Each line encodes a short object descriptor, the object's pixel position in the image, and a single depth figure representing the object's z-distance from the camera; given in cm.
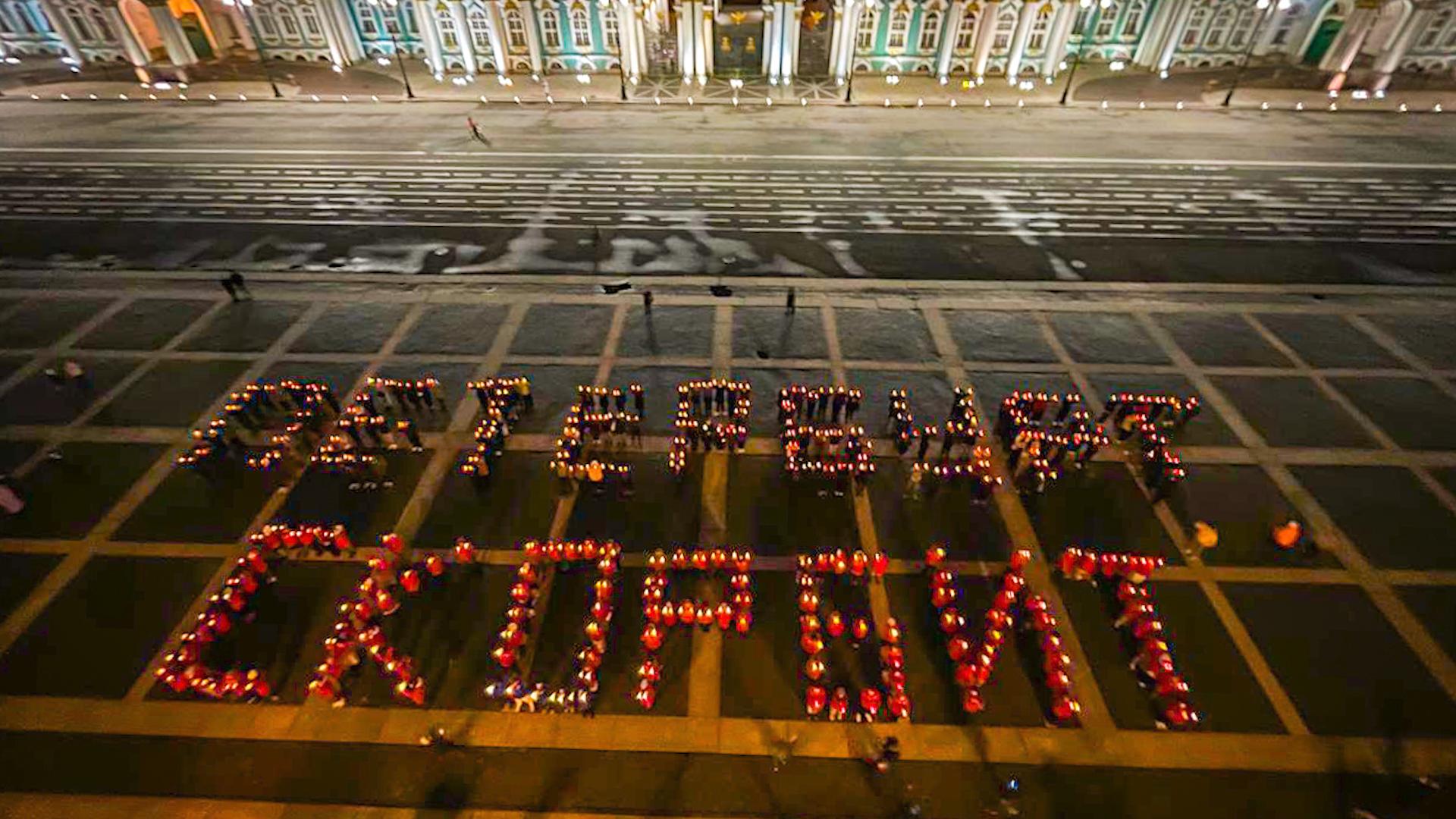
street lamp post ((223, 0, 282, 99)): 5300
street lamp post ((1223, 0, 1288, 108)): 4780
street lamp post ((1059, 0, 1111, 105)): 5050
